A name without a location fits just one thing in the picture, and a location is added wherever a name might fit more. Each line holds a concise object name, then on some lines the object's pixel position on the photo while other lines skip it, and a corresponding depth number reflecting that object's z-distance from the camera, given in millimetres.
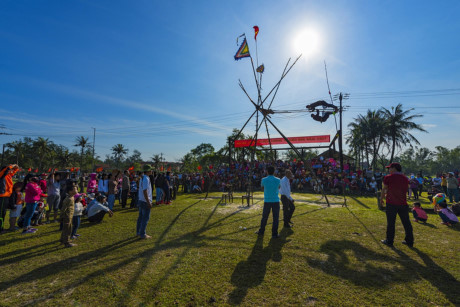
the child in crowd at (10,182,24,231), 6785
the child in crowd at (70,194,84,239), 5863
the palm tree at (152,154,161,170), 68875
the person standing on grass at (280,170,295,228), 7035
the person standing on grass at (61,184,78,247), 5375
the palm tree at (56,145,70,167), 59219
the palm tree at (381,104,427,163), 32981
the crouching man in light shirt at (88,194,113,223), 7844
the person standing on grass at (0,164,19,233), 6370
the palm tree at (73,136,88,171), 56925
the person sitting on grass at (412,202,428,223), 7551
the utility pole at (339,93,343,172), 20806
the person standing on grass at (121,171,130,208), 11320
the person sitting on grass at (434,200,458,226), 7191
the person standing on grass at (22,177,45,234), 6773
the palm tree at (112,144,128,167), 77525
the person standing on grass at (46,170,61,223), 8070
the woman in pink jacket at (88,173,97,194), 10391
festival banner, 25383
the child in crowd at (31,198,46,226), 7668
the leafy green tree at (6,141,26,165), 53331
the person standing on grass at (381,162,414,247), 5344
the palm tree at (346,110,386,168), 34719
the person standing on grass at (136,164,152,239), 6061
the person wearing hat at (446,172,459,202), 11748
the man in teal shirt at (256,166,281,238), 6059
